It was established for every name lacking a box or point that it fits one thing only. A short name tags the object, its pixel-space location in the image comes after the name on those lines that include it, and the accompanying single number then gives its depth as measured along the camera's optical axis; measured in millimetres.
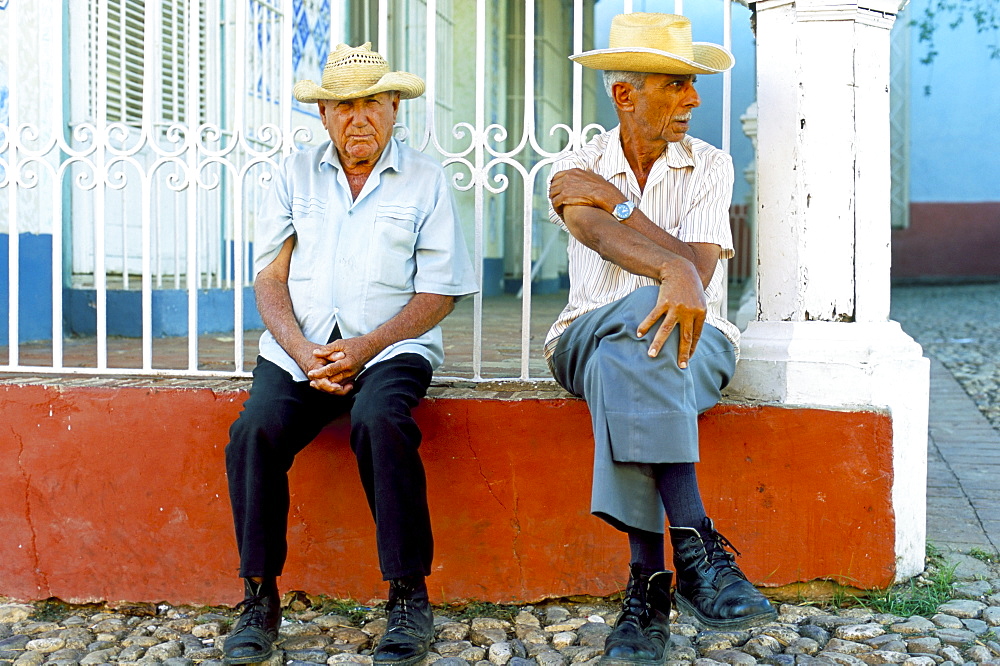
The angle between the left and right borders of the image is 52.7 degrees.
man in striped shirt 2254
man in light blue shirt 2445
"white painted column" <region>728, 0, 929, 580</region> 2805
